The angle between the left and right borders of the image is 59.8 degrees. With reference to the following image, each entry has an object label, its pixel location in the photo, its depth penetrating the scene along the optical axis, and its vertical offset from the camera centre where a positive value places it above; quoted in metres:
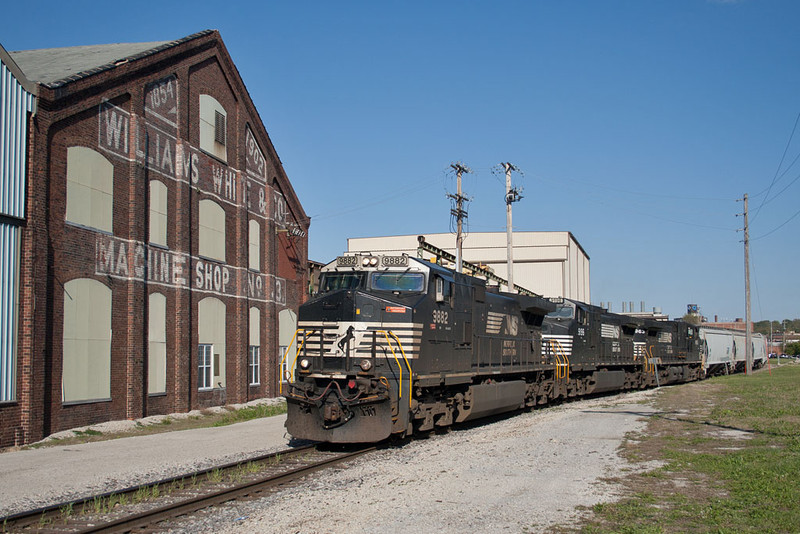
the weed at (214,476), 11.20 -2.61
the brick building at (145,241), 17.53 +2.41
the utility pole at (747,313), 51.10 +0.13
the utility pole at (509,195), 35.85 +6.43
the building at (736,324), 153.15 -2.16
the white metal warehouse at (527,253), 68.69 +6.29
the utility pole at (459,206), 34.41 +5.52
